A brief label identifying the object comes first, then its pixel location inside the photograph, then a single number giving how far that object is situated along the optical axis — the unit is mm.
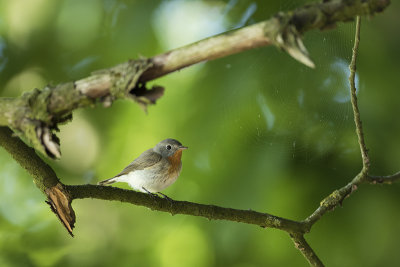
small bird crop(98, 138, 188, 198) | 7000
